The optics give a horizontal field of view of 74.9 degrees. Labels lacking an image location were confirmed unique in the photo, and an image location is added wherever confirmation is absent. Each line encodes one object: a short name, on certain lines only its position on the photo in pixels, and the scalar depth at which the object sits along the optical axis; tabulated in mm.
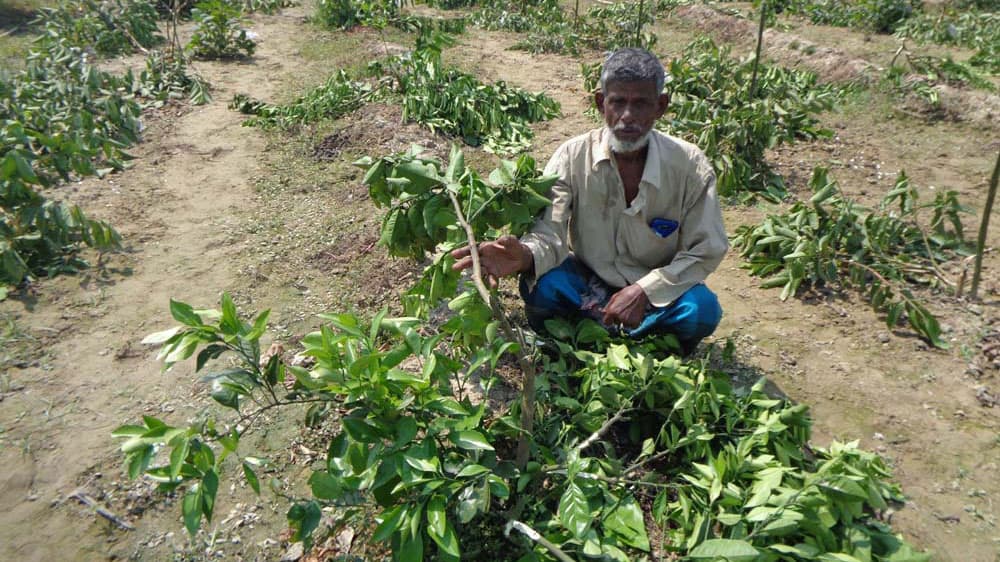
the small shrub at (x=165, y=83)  5734
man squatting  2334
